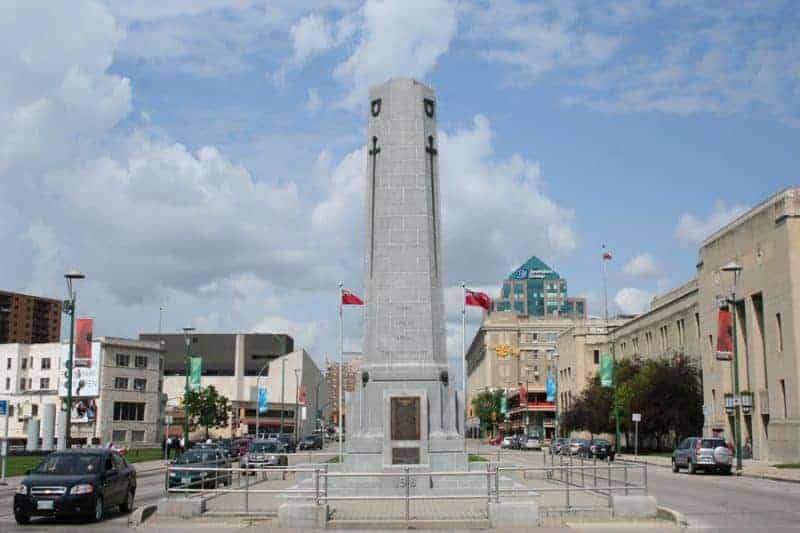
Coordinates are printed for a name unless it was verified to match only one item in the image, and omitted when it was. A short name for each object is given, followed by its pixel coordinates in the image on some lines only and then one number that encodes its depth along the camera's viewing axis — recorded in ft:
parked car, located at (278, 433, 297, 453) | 220.31
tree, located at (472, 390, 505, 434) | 450.30
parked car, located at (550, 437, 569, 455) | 204.85
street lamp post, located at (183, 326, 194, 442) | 190.77
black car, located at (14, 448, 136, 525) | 66.64
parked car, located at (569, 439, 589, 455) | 196.44
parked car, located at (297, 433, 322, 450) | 281.31
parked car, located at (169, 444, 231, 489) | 72.31
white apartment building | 323.37
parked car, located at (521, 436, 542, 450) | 287.89
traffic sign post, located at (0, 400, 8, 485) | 124.57
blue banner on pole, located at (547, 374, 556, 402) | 261.44
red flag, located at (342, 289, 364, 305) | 136.15
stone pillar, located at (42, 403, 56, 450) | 293.23
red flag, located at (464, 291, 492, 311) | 151.64
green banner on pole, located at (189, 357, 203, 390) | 217.19
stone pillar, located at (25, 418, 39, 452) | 277.23
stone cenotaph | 91.04
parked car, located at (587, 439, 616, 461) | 197.26
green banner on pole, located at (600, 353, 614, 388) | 213.05
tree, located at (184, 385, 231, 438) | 343.67
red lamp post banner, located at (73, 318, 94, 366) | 151.94
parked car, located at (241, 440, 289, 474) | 138.92
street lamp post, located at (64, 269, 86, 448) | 124.69
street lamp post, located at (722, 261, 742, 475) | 143.86
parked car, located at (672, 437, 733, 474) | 136.05
